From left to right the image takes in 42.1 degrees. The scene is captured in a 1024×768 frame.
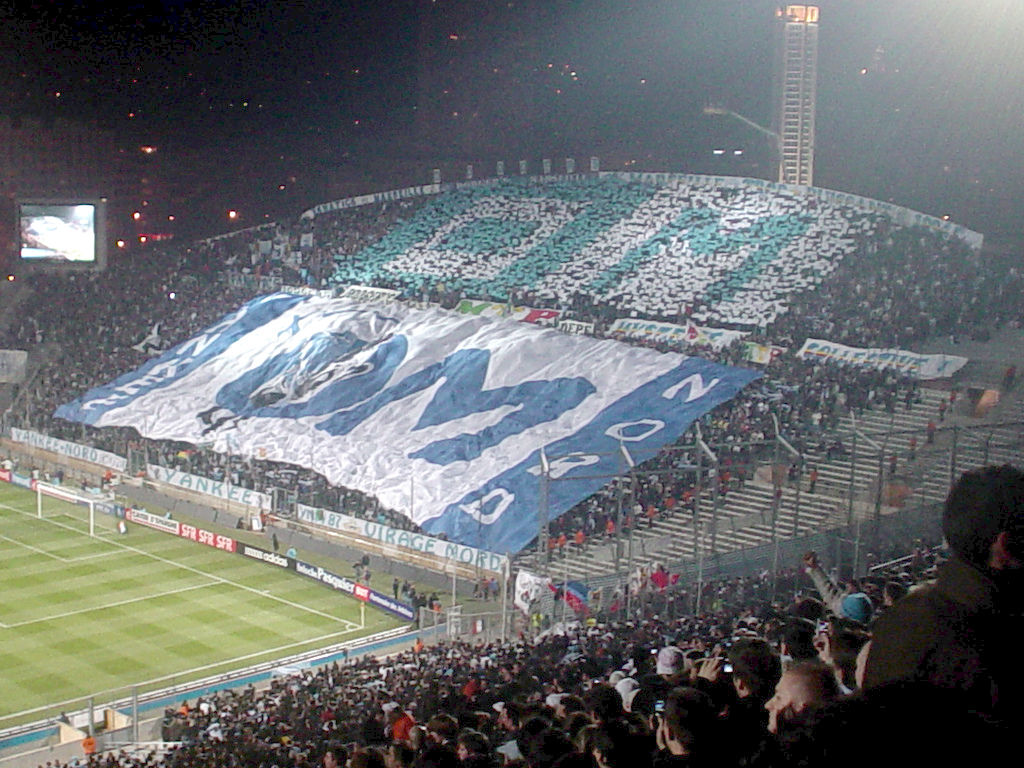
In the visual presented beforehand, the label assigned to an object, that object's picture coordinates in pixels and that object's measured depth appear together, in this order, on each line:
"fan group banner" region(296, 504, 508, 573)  35.28
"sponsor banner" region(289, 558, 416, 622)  34.88
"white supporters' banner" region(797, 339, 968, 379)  38.59
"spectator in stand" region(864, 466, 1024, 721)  3.49
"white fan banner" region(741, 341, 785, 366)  42.47
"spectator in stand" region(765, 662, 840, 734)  4.97
